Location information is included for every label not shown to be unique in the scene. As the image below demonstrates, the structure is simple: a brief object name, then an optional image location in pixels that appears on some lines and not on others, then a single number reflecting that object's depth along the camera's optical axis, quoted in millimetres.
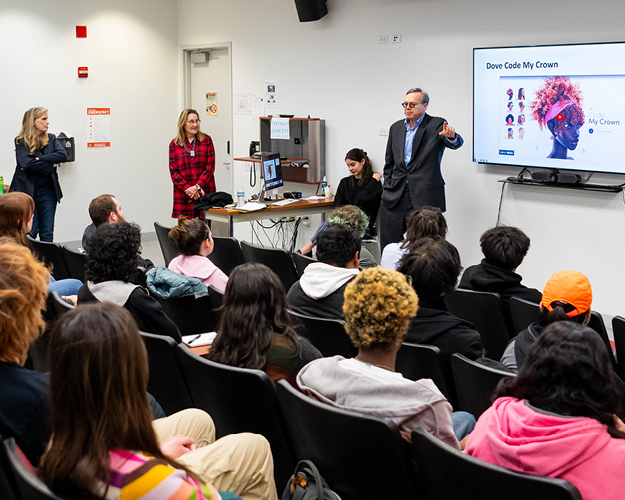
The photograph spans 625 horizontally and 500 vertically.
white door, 8281
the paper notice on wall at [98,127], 7988
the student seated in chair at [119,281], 2793
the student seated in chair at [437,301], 2551
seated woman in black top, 6387
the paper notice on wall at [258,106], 7820
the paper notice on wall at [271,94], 7633
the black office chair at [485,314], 3207
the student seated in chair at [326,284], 2994
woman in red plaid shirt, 7039
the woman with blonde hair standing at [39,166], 6523
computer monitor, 6487
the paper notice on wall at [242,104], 7970
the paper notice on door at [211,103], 8492
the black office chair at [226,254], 4746
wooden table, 6117
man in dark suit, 5691
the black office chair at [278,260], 4301
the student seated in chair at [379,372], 1730
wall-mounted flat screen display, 4902
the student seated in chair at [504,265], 3279
